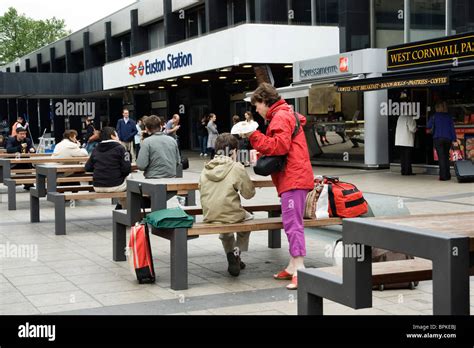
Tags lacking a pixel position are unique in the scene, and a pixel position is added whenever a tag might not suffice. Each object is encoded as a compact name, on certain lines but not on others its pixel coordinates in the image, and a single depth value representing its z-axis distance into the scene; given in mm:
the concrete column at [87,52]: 46719
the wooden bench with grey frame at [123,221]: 7918
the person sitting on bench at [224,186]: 6922
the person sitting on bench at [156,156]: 9617
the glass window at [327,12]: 23750
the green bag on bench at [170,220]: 6559
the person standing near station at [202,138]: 30609
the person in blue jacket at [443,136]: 16547
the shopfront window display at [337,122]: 21172
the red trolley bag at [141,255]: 6762
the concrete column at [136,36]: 38469
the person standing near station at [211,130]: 26344
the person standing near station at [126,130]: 22625
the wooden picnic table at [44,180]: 10969
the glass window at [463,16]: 18641
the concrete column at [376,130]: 20156
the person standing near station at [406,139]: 17844
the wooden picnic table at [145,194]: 7430
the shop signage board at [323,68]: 20359
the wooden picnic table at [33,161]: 13558
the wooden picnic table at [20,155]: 15144
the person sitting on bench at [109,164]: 10055
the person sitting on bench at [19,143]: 16656
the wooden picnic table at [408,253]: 3281
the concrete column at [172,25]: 34162
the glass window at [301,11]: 26047
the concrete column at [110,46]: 42656
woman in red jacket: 6551
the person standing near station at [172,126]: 19866
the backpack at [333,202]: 7281
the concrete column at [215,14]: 30188
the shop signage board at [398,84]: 15822
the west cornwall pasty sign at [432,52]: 16516
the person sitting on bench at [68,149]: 13922
